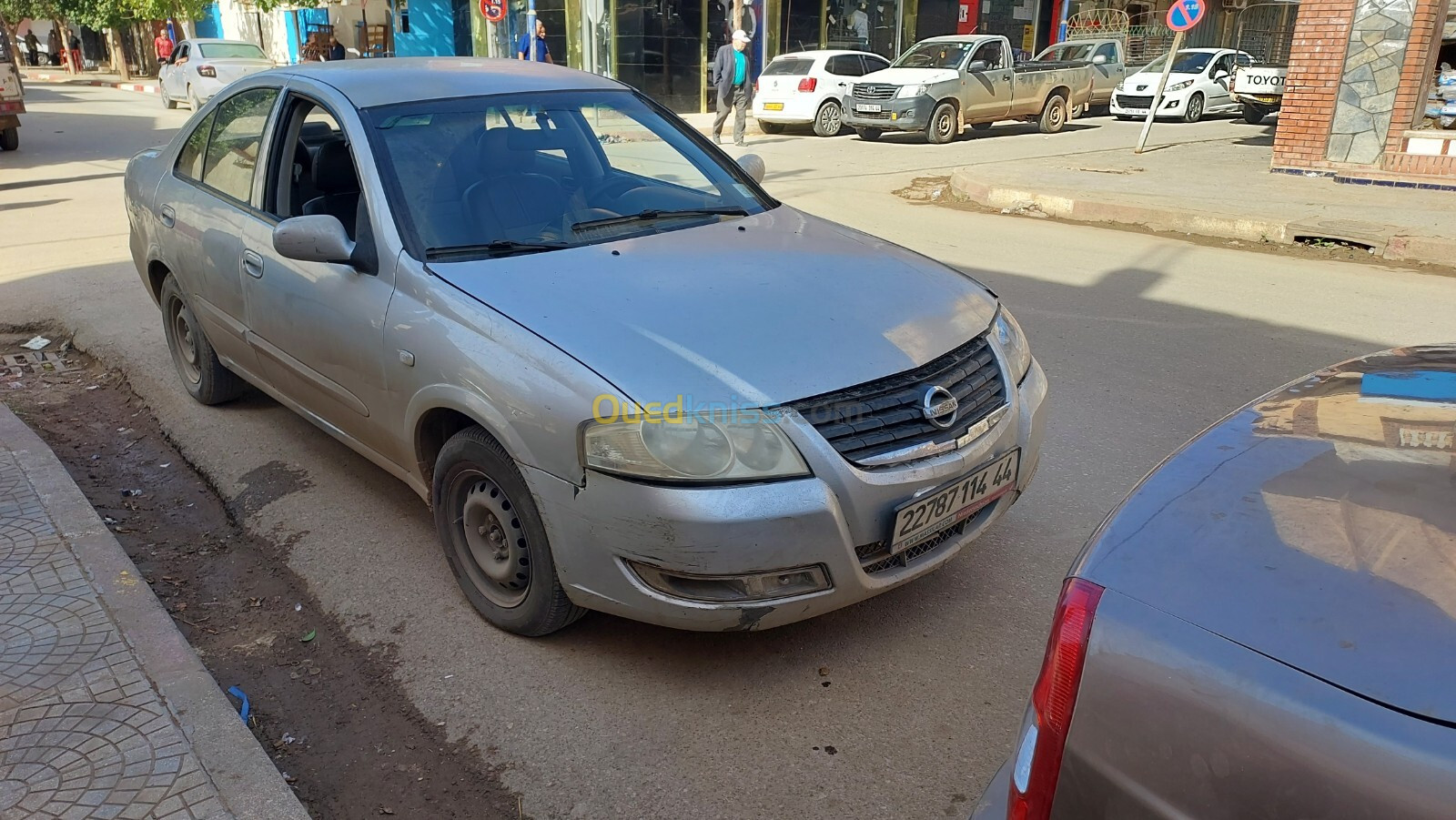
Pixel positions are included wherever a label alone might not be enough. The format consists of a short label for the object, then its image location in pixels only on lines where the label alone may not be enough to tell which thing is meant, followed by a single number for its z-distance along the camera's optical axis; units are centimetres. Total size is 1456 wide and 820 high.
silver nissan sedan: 270
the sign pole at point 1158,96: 1426
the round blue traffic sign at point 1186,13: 1411
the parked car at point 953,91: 1802
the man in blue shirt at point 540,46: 2209
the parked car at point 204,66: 2242
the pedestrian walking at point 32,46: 4744
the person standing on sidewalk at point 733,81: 1836
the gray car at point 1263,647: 125
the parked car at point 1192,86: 2252
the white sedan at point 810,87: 1966
